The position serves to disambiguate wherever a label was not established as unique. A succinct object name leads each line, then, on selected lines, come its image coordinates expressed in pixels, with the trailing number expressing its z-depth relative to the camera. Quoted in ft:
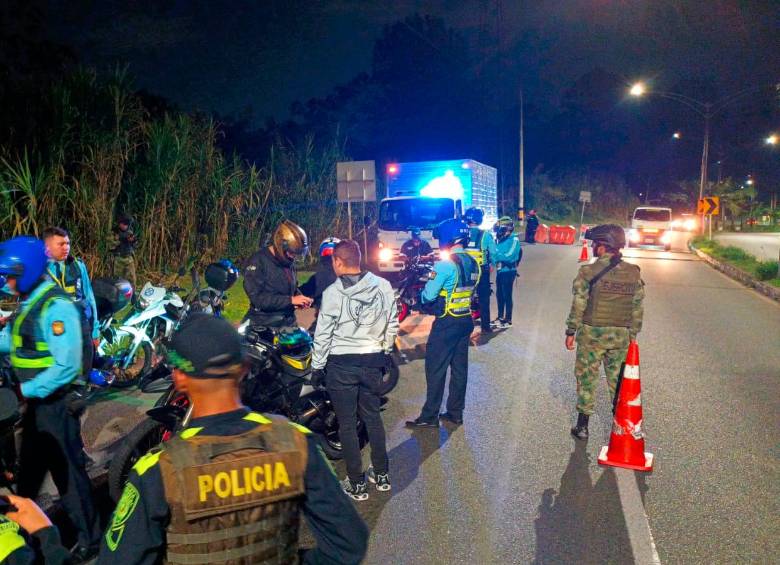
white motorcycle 22.71
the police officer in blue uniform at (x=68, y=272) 17.46
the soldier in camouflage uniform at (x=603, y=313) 17.89
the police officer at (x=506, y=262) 34.09
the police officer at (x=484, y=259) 32.65
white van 94.12
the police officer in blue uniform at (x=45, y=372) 10.73
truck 52.11
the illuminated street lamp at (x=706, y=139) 96.74
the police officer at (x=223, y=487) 5.41
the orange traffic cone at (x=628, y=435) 16.49
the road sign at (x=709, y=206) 95.45
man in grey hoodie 14.29
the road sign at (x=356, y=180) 47.85
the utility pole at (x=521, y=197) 124.81
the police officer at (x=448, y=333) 18.92
